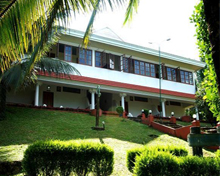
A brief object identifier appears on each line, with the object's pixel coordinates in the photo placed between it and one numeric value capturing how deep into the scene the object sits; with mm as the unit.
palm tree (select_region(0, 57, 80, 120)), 11312
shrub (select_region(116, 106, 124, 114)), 17797
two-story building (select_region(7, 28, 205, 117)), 18266
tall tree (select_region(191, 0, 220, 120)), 5262
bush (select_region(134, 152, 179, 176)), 4324
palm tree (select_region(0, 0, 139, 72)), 3527
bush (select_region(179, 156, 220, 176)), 4246
